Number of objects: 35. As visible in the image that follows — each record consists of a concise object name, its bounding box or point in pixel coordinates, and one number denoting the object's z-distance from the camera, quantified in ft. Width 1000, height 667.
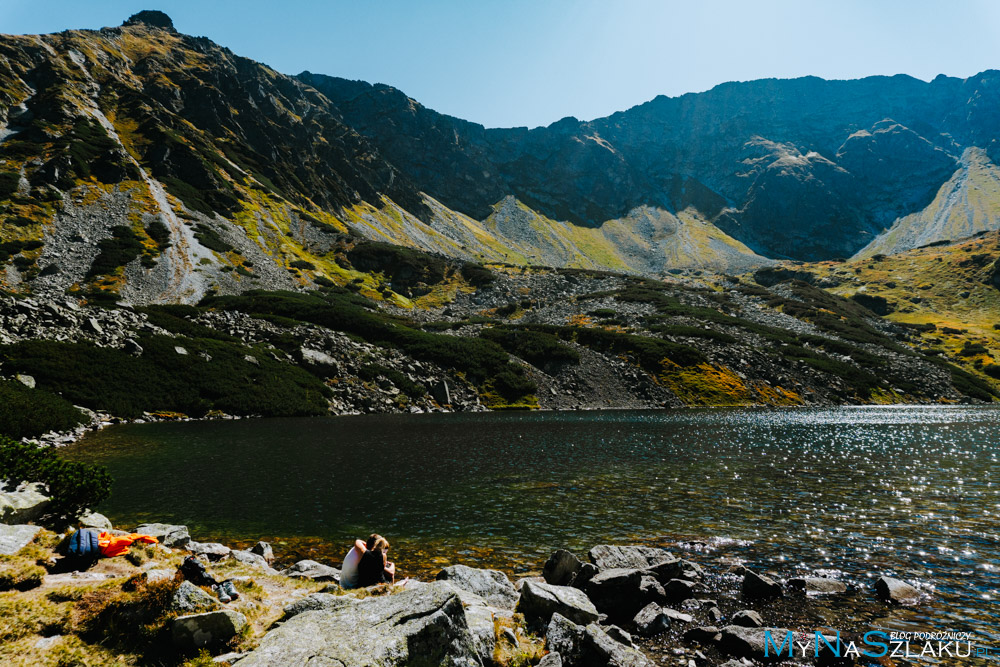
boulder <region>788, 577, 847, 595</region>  46.37
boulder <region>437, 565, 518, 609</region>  42.83
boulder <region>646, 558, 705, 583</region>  49.57
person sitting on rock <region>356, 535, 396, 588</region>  41.14
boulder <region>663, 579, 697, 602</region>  46.55
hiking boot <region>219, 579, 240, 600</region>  33.22
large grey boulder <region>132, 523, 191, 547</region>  50.57
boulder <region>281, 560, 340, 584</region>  45.55
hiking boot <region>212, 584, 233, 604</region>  31.96
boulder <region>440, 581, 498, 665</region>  30.58
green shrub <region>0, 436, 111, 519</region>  50.93
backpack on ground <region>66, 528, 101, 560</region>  35.40
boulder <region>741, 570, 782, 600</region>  45.78
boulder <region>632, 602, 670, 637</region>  40.65
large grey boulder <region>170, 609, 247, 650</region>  26.40
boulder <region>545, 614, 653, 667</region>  33.02
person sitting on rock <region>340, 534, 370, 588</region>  40.88
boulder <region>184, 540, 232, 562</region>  50.47
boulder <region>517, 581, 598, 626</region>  38.96
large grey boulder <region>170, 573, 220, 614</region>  28.25
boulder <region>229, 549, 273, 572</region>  48.38
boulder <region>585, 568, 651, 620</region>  45.01
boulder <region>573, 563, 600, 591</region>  46.85
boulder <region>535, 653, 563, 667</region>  31.37
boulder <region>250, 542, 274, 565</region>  55.31
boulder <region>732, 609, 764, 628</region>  39.63
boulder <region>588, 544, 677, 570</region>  51.72
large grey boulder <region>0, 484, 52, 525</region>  43.90
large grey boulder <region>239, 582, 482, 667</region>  24.89
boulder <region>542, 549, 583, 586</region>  48.06
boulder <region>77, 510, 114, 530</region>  50.29
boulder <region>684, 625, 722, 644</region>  38.52
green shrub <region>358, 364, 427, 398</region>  254.47
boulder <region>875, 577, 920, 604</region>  43.62
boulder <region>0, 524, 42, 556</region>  34.61
